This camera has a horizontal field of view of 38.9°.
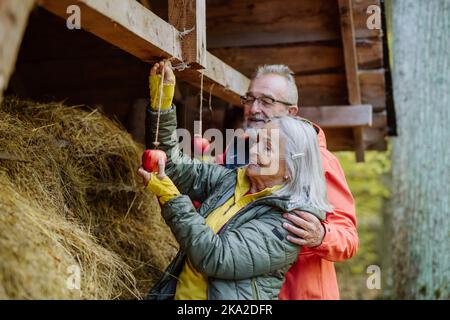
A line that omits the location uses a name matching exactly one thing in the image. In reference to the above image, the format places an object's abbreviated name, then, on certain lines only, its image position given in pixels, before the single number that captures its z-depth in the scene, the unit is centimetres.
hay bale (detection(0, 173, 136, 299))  204
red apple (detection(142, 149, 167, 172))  263
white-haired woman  259
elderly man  279
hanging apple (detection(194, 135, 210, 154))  339
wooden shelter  490
